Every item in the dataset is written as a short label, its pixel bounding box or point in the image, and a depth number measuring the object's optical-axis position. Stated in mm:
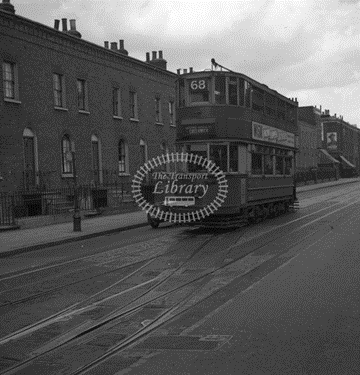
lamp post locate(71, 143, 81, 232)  18391
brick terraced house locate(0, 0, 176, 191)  24109
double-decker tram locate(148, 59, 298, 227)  16812
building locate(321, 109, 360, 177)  93125
